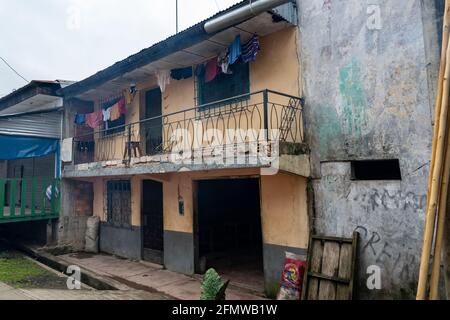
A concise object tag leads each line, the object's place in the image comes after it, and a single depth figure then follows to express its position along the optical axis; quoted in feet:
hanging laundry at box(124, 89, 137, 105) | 35.16
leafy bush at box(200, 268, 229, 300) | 18.49
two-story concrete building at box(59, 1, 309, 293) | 21.85
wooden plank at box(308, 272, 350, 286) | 18.15
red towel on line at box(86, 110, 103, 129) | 38.14
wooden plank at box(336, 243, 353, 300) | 18.13
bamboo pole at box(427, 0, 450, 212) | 12.09
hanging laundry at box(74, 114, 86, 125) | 39.80
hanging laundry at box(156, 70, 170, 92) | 29.91
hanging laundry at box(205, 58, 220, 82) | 26.48
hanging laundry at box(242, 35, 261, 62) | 23.12
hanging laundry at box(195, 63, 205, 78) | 27.91
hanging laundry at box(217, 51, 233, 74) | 24.98
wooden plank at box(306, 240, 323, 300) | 19.07
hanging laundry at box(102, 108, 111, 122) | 36.81
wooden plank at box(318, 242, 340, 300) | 18.57
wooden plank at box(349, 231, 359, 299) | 17.78
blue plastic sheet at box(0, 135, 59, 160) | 37.62
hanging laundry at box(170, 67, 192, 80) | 29.17
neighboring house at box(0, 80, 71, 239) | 37.52
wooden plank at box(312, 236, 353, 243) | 18.99
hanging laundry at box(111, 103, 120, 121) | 35.86
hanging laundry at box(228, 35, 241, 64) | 23.45
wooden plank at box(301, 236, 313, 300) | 19.14
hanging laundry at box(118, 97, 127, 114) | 35.55
